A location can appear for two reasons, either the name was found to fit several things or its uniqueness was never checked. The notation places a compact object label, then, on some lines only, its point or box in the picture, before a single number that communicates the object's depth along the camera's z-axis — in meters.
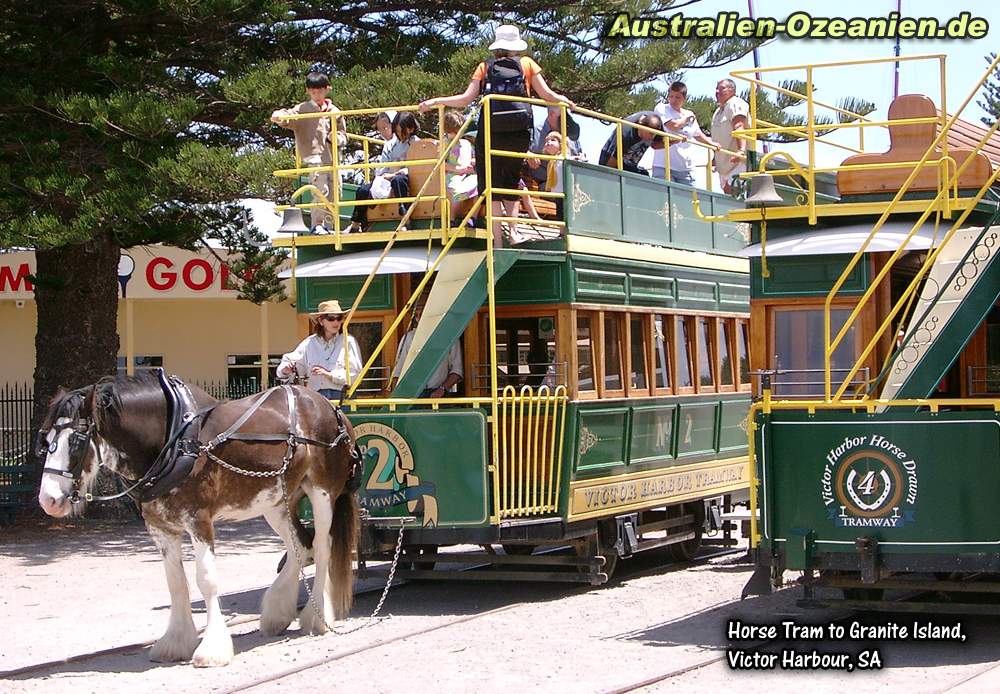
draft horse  9.56
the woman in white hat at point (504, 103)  12.13
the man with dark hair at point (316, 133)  13.49
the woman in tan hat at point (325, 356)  12.05
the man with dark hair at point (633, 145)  14.44
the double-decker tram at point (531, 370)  11.80
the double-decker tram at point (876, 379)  9.61
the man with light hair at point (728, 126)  15.95
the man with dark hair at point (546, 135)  14.01
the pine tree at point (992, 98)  45.44
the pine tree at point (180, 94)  16.41
